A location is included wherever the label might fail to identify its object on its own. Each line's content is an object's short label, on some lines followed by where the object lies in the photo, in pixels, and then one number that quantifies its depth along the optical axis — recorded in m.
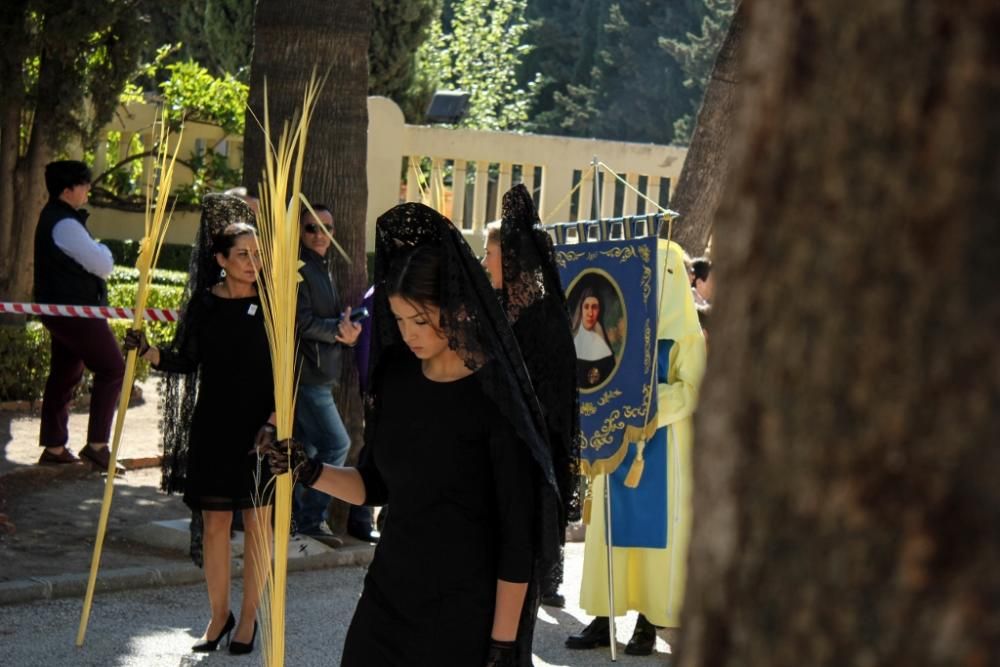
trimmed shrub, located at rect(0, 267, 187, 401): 11.77
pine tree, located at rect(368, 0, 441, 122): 25.31
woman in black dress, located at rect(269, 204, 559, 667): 3.82
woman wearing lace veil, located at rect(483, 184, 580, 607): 4.85
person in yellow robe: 7.23
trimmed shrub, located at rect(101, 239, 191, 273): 18.17
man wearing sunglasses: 8.05
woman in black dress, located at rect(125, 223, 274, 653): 6.55
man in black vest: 9.70
